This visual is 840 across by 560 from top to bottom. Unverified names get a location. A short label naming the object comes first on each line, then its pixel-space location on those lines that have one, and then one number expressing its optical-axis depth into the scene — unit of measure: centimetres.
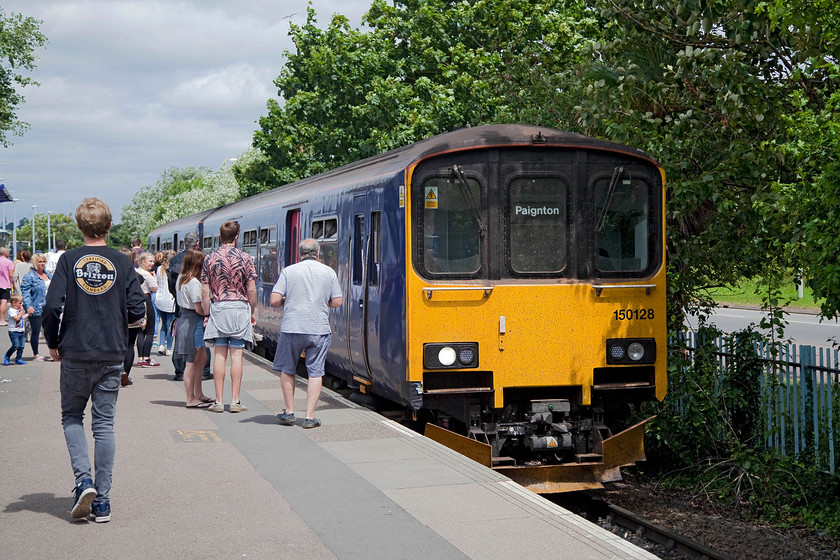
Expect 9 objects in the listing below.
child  1565
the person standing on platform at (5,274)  1919
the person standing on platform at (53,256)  1612
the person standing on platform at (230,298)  1034
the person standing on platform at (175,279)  1371
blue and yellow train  888
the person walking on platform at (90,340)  622
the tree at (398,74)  2728
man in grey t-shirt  956
